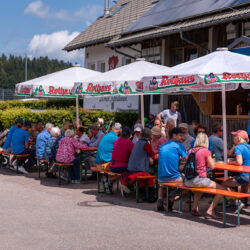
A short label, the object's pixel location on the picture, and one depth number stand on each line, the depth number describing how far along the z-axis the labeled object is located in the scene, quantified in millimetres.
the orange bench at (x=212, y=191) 8023
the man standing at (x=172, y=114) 15648
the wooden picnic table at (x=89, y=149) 12975
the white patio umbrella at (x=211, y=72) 9055
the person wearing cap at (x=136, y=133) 12180
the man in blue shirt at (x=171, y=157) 9297
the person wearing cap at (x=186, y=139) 11094
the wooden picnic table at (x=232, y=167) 8512
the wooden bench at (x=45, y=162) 14133
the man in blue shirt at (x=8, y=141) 15755
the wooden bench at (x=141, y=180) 10148
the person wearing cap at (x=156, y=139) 11059
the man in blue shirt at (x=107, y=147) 11672
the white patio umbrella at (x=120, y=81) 11844
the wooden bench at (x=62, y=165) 12742
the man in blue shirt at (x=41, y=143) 14422
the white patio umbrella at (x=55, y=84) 15195
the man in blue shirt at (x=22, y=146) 15055
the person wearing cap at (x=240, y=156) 8953
